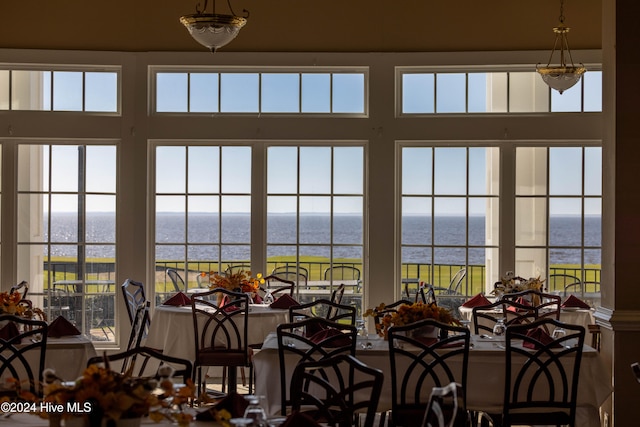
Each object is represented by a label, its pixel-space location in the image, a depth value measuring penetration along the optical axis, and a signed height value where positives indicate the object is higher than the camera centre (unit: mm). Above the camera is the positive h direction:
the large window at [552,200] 9195 +323
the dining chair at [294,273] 9406 -508
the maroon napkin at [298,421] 3223 -735
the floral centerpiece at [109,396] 2887 -582
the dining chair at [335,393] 3578 -774
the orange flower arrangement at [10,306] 5961 -569
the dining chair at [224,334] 7223 -934
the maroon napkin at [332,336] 5151 -694
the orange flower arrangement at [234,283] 7910 -522
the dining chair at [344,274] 9289 -505
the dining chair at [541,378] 5156 -928
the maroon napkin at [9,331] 5781 -724
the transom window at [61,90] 9266 +1469
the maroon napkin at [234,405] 3613 -759
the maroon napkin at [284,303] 7898 -702
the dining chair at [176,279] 9352 -581
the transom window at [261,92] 9297 +1472
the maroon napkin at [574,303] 8148 -701
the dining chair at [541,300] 7260 -647
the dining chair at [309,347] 4984 -728
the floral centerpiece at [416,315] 5613 -569
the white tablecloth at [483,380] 5402 -968
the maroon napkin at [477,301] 8266 -703
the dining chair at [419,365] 5086 -849
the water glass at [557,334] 5379 -659
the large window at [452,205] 9219 +255
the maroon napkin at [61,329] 6129 -750
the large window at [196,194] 9297 +352
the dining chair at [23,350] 5211 -814
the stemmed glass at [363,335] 5771 -784
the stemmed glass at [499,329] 6094 -719
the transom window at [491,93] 9195 +1465
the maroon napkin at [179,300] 7965 -694
